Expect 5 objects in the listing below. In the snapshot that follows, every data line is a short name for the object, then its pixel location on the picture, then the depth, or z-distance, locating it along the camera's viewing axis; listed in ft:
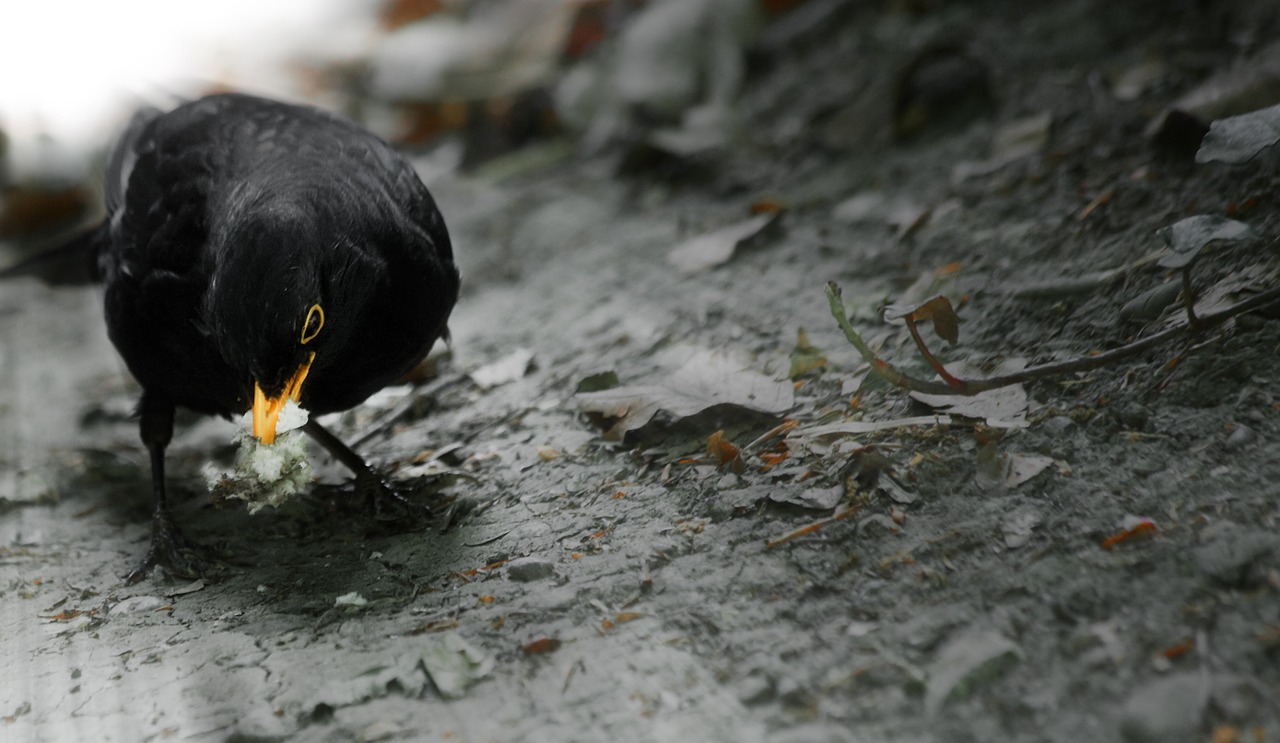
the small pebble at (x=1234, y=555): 10.93
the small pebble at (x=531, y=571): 14.51
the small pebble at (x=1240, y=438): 12.84
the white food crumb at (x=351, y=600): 14.78
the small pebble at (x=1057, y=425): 14.29
